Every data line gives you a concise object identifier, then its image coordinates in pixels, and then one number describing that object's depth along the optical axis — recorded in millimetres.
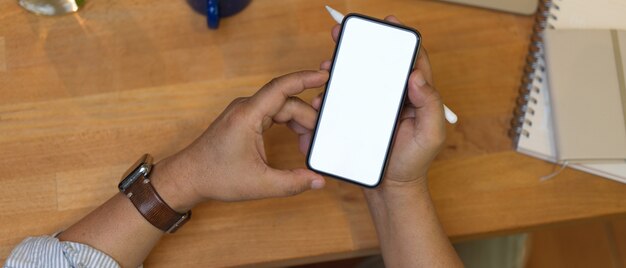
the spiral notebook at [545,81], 680
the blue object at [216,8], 680
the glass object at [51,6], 695
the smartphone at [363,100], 592
